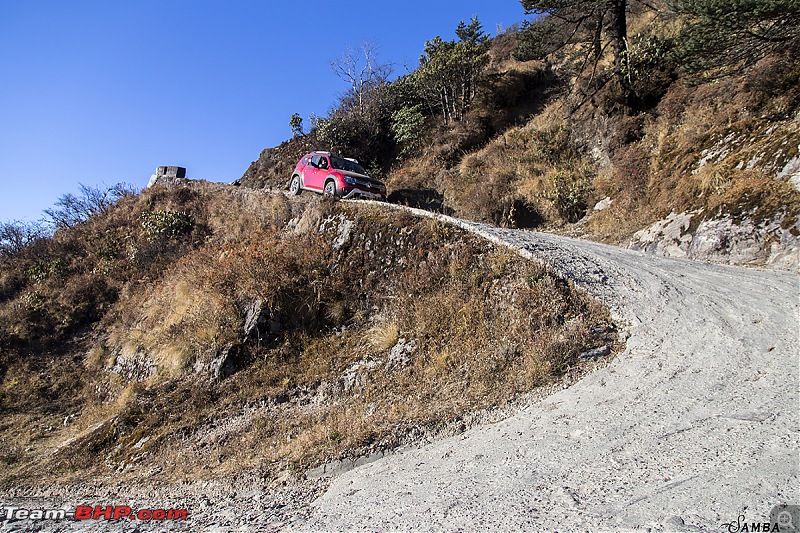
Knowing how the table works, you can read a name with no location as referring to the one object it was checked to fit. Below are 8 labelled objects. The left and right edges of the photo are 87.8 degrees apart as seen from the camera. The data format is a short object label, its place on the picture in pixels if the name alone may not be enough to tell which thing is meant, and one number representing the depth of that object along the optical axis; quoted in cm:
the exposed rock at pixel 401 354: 742
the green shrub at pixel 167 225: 1650
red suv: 1470
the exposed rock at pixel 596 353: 583
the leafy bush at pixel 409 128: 2444
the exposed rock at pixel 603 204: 1371
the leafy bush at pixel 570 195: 1454
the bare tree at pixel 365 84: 2870
